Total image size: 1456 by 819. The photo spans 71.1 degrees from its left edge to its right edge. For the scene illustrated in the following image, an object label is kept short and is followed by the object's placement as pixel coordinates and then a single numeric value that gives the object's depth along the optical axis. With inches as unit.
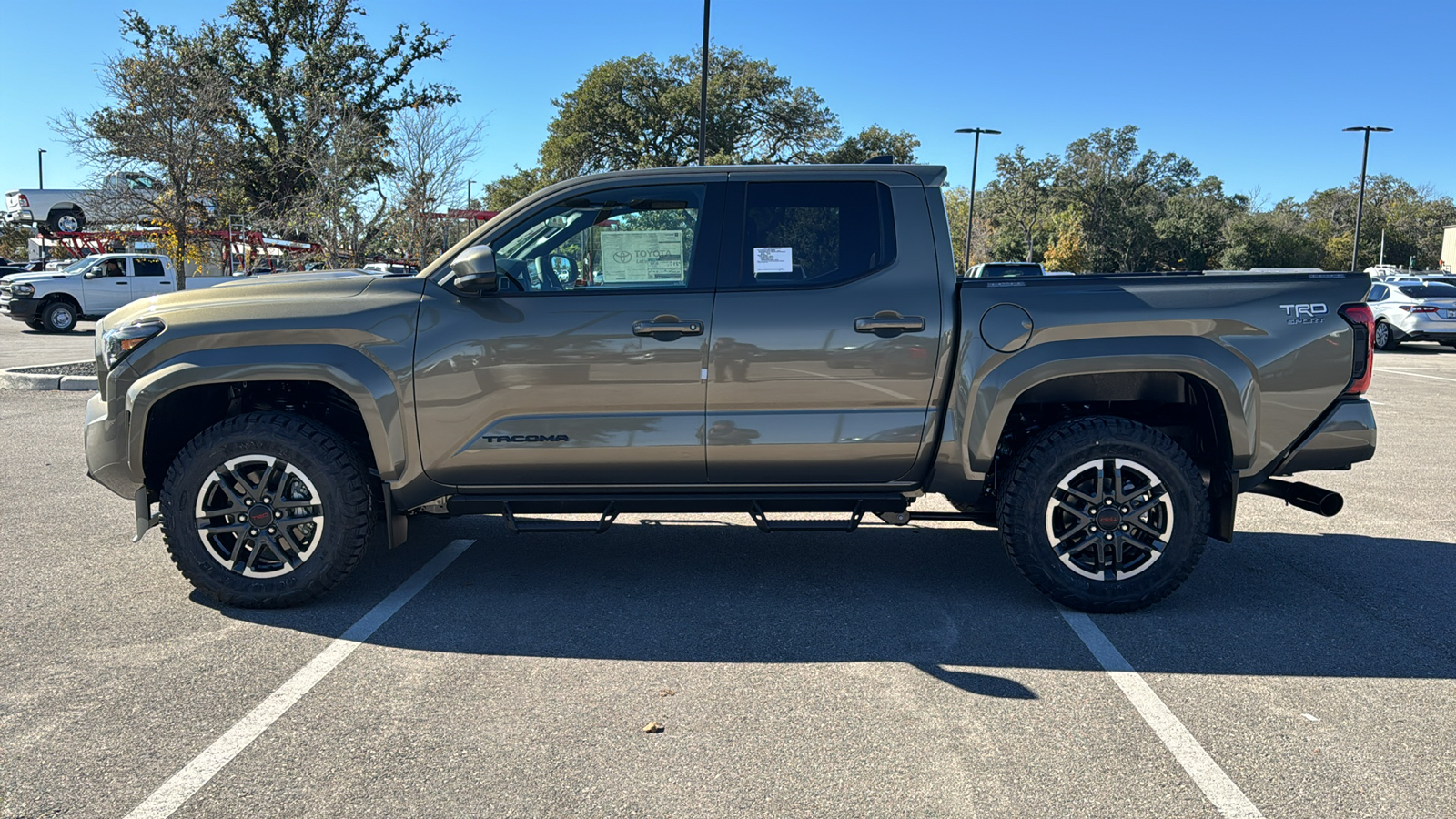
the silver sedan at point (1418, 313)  849.5
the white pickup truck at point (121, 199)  772.6
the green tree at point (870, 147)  2009.1
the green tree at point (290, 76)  1456.7
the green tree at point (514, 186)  2103.8
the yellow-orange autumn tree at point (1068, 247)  2802.7
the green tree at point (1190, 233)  2792.8
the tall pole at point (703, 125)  778.2
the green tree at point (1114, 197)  2933.1
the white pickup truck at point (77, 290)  928.9
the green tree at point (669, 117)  1953.7
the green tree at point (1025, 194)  3019.2
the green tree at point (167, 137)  649.0
